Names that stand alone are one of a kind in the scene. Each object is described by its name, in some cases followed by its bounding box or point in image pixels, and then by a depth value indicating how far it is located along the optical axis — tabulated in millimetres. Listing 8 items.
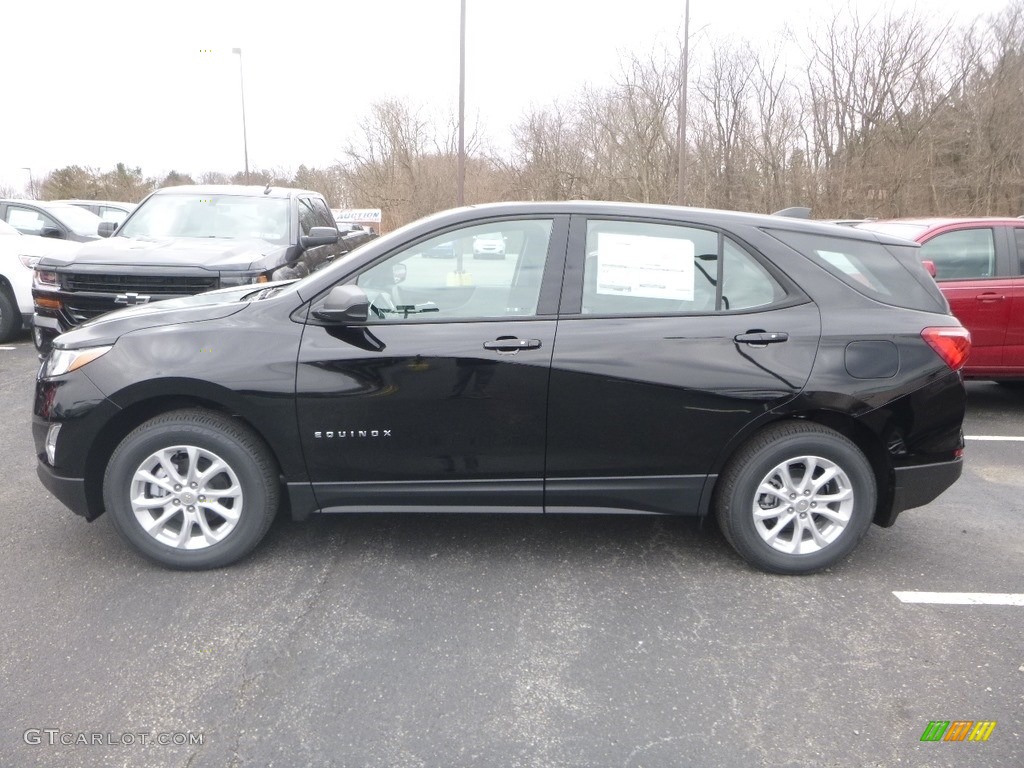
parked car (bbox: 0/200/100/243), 12141
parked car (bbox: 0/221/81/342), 9680
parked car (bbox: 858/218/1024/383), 6910
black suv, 3777
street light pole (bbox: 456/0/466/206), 20422
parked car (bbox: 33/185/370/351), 6676
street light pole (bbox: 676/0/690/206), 20094
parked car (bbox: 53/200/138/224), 17322
